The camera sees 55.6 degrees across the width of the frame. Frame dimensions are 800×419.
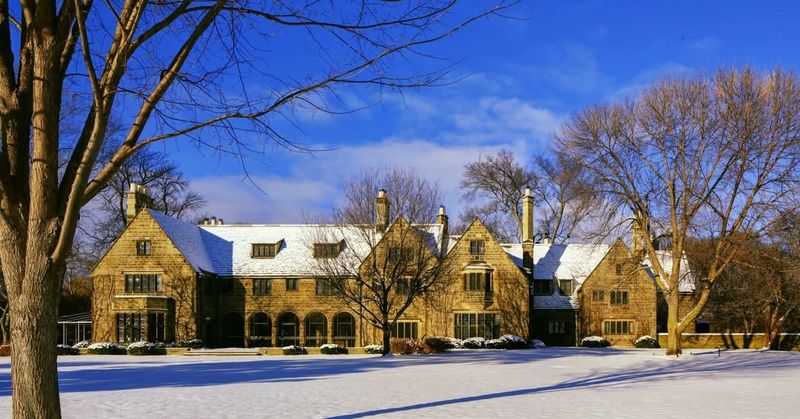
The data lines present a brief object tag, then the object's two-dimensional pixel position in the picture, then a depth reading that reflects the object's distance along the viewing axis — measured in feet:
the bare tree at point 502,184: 219.61
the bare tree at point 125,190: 195.42
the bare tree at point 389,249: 121.08
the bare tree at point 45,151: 24.72
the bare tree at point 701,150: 112.98
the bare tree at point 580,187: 127.54
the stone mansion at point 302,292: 149.48
